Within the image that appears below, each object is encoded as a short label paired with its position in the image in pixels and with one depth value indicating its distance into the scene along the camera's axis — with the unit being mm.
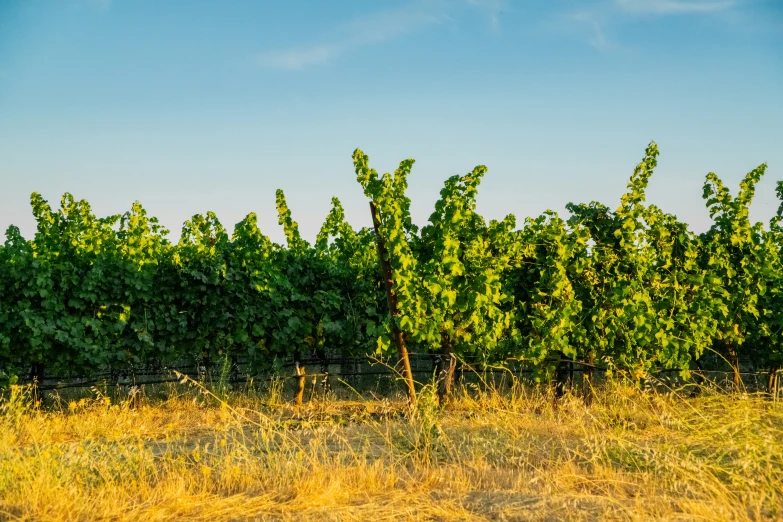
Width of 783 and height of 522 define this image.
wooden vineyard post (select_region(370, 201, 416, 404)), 7785
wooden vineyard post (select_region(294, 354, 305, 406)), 9500
